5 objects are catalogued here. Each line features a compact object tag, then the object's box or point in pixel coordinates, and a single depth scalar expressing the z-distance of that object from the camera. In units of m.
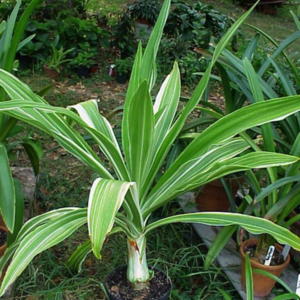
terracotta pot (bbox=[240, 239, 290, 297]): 2.17
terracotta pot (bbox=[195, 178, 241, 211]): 2.73
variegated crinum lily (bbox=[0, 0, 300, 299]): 1.67
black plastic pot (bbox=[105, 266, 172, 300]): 2.01
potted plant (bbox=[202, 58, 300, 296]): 2.11
